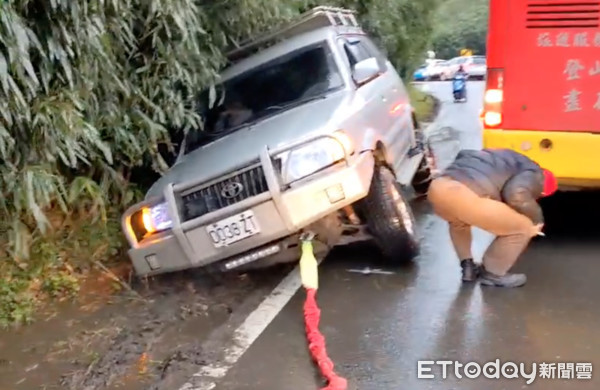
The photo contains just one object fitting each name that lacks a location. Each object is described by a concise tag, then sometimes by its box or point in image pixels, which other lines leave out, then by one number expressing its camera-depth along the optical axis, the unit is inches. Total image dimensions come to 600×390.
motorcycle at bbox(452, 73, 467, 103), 967.6
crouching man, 221.9
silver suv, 217.5
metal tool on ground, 247.4
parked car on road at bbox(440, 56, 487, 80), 1762.8
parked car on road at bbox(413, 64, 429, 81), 1817.9
